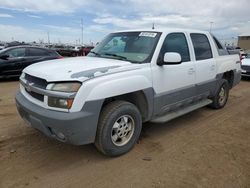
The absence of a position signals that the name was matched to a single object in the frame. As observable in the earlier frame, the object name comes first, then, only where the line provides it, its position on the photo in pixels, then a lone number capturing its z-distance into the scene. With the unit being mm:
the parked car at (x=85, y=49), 20657
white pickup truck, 2287
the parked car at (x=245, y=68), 8502
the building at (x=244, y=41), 48946
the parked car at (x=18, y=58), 7320
